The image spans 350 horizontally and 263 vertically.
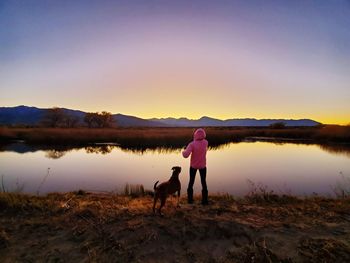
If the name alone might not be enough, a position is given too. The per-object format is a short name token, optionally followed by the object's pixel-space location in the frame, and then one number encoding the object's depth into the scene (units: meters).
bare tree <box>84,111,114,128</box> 86.38
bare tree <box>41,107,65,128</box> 74.38
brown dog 5.98
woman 7.06
